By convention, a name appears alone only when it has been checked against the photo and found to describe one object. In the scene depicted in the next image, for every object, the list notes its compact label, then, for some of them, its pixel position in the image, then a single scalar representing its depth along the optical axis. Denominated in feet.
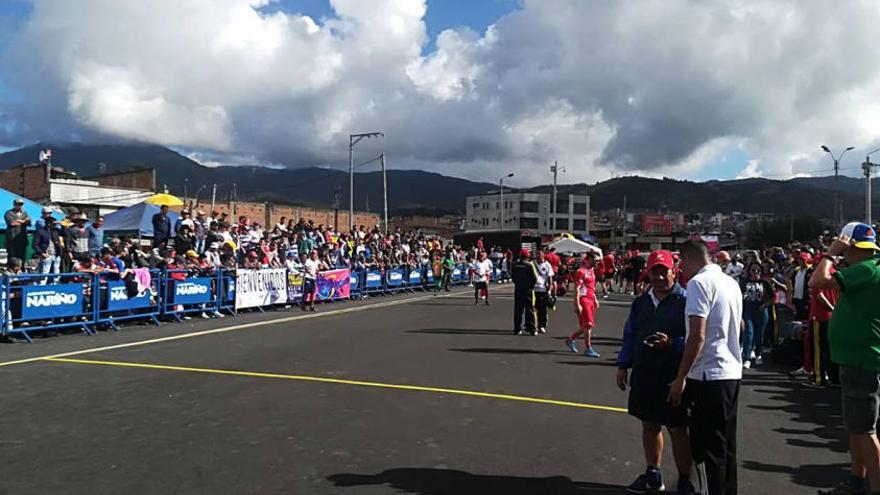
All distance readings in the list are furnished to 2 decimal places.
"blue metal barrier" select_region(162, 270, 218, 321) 47.29
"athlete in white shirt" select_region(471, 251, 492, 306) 69.36
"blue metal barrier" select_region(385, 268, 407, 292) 84.48
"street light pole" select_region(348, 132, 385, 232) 133.71
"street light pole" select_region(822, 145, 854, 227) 147.24
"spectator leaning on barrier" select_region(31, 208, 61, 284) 43.39
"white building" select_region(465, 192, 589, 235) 444.14
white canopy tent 122.83
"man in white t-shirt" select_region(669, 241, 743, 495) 12.85
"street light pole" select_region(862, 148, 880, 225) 119.24
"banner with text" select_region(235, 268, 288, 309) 54.75
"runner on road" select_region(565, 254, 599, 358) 35.54
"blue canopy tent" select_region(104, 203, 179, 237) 71.05
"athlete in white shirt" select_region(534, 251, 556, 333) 44.53
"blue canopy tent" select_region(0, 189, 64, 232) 58.85
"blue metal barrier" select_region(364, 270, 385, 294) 78.28
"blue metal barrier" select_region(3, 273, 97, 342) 36.40
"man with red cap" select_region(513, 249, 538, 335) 43.60
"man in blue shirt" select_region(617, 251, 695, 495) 14.01
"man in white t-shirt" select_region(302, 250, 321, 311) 60.80
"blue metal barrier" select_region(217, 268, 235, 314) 52.26
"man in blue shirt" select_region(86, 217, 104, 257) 48.80
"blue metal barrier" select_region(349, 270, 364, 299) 74.33
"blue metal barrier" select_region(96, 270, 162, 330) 42.04
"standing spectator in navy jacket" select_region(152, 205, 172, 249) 55.72
